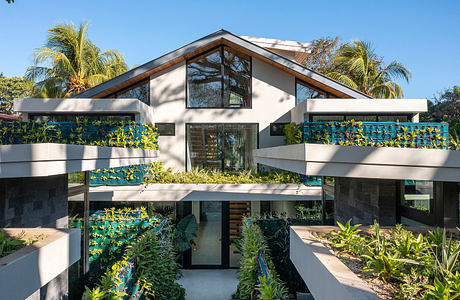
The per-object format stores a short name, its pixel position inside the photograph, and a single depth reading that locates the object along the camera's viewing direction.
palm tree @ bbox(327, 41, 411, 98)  18.38
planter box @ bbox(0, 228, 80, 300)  2.14
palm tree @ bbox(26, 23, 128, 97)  16.78
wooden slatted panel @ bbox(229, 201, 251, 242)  10.22
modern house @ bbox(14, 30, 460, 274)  9.44
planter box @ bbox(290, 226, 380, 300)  2.01
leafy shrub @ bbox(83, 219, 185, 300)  4.93
